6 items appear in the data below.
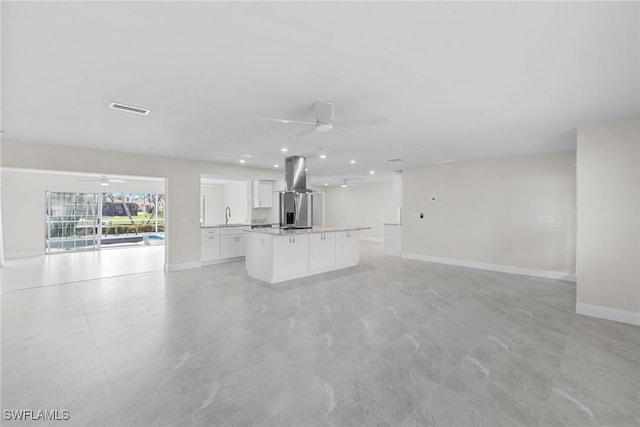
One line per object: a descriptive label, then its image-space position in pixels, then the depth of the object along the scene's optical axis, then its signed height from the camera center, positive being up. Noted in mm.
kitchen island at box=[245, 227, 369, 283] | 4906 -784
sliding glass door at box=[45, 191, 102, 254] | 8146 -262
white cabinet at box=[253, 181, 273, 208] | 7711 +563
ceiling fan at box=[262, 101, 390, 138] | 2738 +995
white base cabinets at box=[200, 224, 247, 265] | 6586 -781
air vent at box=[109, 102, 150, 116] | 2921 +1197
